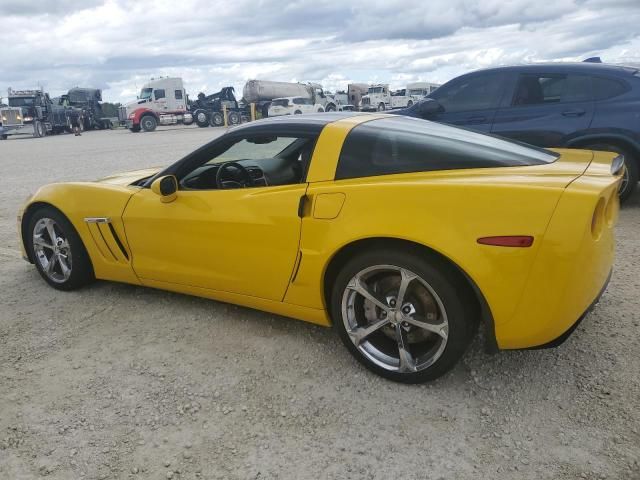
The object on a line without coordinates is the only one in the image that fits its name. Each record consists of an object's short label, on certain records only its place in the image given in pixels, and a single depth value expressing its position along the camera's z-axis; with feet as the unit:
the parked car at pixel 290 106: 111.04
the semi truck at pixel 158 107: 103.55
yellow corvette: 7.34
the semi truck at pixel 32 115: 105.70
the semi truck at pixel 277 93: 127.13
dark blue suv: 18.21
